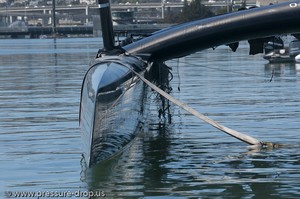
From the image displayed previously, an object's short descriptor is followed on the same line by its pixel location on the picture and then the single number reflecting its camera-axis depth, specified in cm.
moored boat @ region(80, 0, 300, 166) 1236
